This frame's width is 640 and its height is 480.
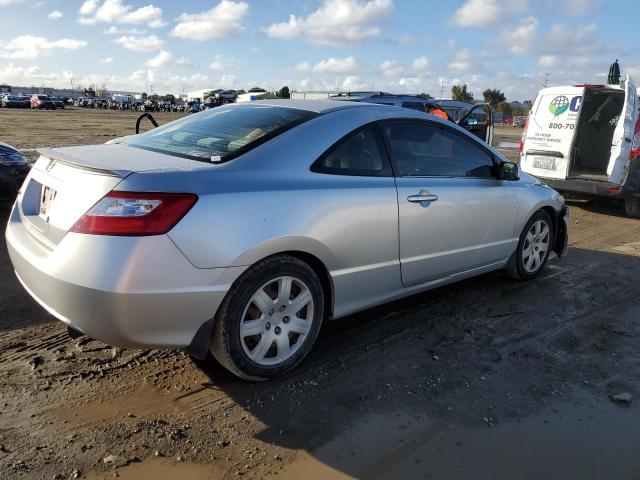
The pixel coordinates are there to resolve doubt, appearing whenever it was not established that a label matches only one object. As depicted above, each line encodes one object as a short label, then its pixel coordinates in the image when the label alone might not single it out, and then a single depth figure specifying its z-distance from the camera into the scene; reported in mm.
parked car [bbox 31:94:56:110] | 58031
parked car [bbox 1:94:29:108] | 56678
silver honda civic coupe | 2562
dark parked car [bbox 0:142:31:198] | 6281
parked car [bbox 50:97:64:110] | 59966
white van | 8234
